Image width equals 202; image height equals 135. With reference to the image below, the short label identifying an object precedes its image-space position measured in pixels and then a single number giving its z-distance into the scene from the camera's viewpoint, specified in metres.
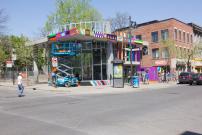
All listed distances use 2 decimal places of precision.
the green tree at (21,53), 35.58
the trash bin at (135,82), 18.85
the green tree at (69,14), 34.08
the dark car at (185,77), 23.26
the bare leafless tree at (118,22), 43.67
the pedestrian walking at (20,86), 13.54
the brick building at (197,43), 35.29
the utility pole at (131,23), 20.92
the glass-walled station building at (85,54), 20.97
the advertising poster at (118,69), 18.26
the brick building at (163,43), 31.10
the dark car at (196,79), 22.61
